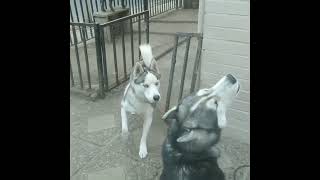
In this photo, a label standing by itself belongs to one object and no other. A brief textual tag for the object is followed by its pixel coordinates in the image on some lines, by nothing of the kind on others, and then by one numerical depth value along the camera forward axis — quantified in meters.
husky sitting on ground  2.03
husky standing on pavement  2.78
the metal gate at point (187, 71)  3.35
